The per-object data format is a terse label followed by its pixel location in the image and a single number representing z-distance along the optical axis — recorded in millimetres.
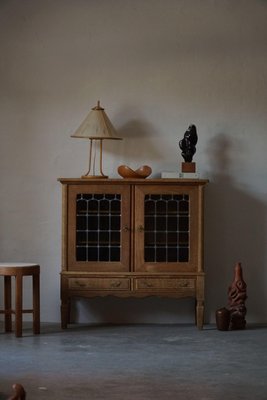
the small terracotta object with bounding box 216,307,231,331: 6301
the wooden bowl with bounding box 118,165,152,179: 6434
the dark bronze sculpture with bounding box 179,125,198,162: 6496
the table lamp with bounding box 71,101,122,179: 6438
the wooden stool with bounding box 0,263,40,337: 5902
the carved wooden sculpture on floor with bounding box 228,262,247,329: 6371
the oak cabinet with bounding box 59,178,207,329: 6312
